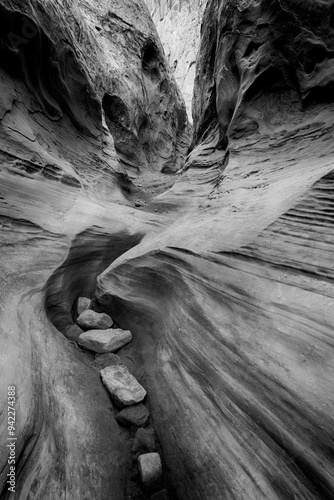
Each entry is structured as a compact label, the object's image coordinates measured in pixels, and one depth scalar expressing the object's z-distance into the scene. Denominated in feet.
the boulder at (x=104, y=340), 11.53
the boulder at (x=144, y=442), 8.37
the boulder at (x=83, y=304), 13.78
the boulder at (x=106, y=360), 11.00
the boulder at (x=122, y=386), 9.39
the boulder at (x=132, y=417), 8.97
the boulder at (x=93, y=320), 12.76
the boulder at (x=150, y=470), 7.56
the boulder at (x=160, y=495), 7.38
